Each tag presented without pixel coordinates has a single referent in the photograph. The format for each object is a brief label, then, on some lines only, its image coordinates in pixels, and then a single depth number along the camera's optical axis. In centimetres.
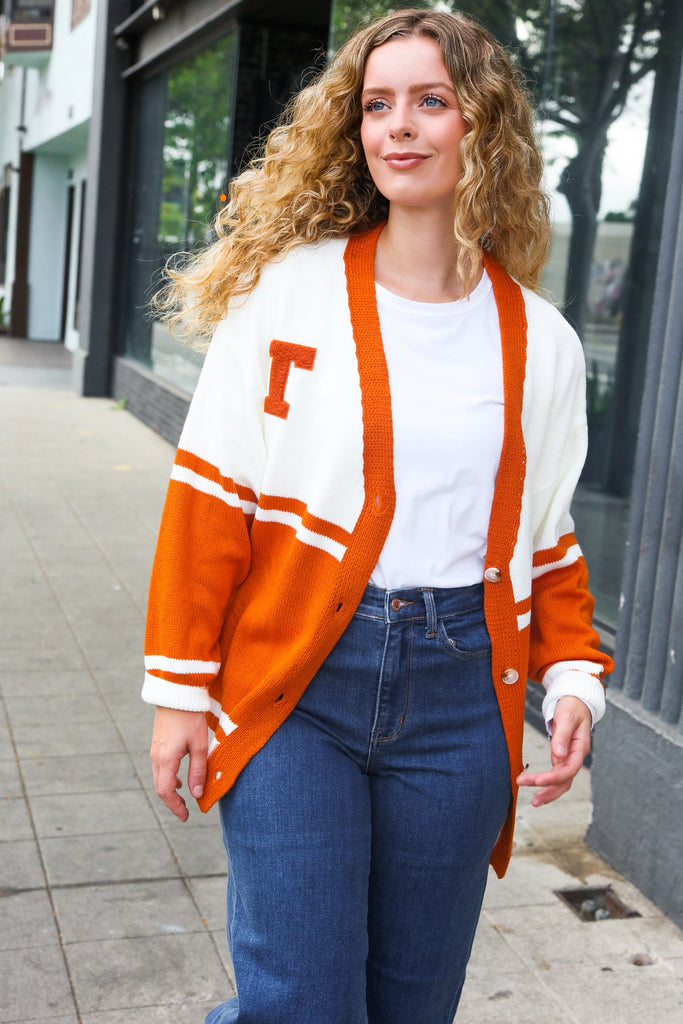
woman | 185
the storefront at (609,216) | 355
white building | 2041
